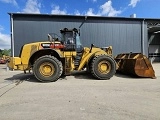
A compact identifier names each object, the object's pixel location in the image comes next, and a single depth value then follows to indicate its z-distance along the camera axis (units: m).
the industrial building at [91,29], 9.71
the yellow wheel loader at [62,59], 5.25
